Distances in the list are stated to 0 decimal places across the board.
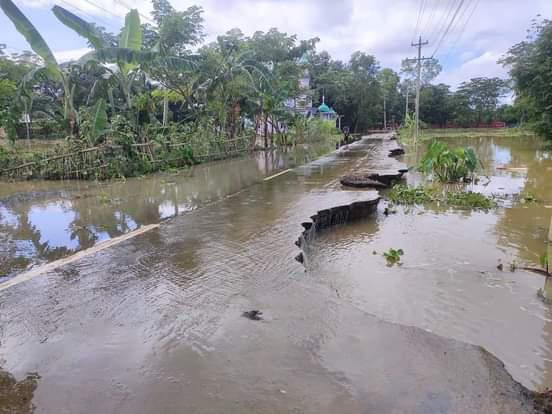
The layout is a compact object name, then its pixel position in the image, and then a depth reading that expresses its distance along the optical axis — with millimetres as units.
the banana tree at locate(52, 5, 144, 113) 14312
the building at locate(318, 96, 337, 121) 54350
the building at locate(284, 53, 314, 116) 32906
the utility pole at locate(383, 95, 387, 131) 72200
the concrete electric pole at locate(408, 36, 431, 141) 36944
